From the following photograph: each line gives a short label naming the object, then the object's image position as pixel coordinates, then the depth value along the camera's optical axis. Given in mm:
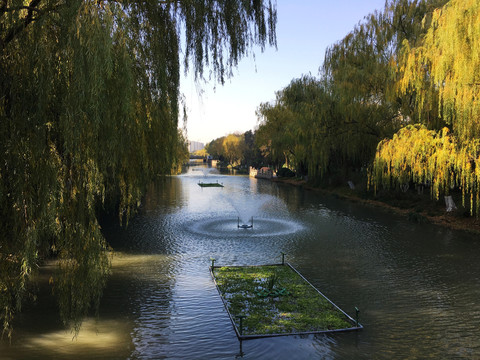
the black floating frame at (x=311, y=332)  8383
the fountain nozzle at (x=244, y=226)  21516
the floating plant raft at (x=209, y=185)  48359
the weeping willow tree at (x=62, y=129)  4965
